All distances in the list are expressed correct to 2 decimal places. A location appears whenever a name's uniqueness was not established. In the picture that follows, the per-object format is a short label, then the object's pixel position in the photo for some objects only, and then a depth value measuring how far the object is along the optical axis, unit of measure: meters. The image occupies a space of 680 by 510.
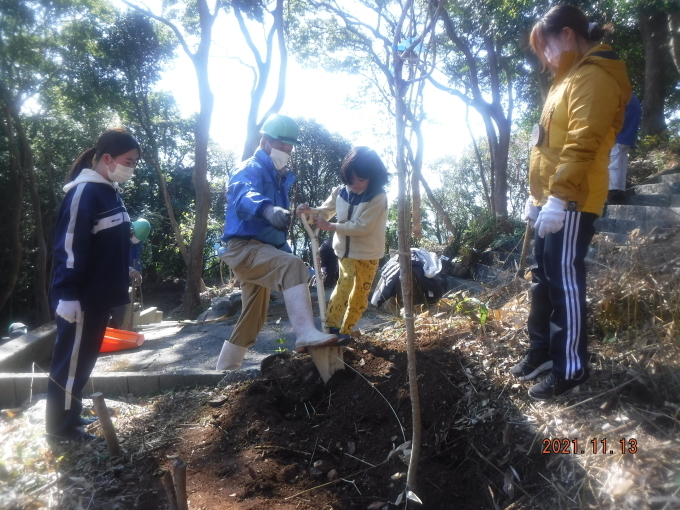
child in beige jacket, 3.71
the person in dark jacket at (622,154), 5.11
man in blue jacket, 3.17
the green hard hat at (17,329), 6.76
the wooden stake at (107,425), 2.55
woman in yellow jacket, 2.23
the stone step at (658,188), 5.72
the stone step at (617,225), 5.15
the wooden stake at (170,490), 1.62
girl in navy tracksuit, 2.74
